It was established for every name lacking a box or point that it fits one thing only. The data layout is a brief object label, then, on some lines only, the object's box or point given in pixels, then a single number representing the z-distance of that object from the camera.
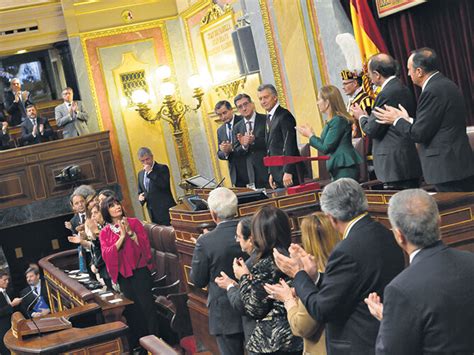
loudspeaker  10.62
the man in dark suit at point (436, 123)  5.05
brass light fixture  12.02
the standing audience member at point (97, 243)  7.36
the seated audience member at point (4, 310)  8.66
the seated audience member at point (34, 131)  12.23
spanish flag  8.23
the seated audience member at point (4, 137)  12.36
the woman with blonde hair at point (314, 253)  3.74
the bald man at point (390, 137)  5.45
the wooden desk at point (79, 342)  5.48
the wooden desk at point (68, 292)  6.70
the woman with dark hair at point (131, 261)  6.95
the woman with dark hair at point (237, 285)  4.39
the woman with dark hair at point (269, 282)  4.13
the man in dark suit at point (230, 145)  8.25
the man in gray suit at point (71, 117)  12.21
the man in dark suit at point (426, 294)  2.88
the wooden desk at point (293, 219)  4.70
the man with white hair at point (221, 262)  5.01
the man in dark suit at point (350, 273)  3.45
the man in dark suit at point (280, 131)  6.90
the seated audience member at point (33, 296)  9.25
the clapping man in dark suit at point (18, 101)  12.76
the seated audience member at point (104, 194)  7.19
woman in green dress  6.09
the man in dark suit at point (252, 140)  7.86
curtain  7.55
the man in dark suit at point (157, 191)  9.94
